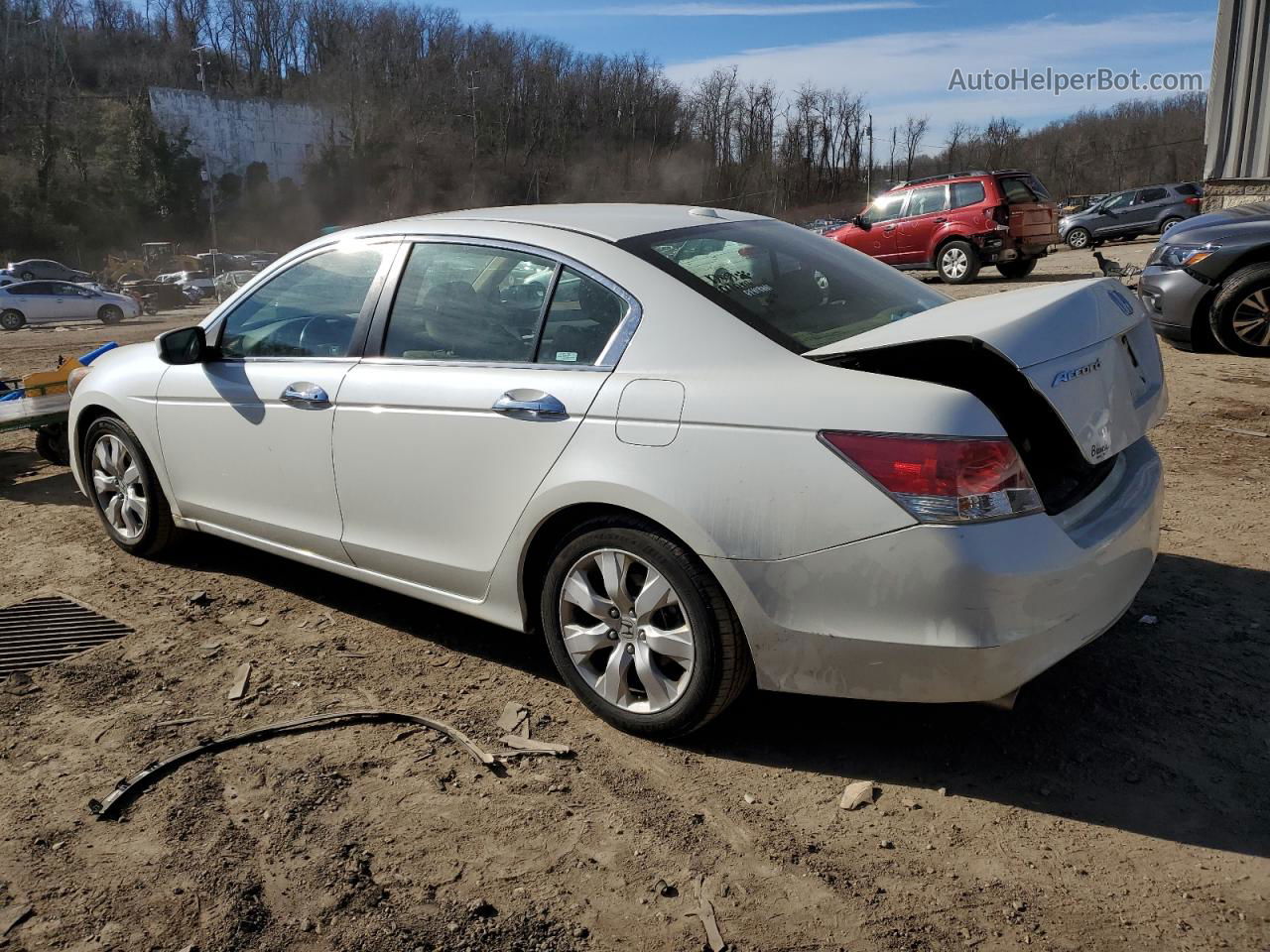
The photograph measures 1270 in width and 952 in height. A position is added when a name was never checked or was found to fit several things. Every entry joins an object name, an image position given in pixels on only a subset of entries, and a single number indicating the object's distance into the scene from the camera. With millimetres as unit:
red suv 17438
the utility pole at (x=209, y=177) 74469
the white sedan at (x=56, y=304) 27744
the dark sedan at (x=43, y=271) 36688
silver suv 29562
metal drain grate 3934
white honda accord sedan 2551
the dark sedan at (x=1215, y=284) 8359
